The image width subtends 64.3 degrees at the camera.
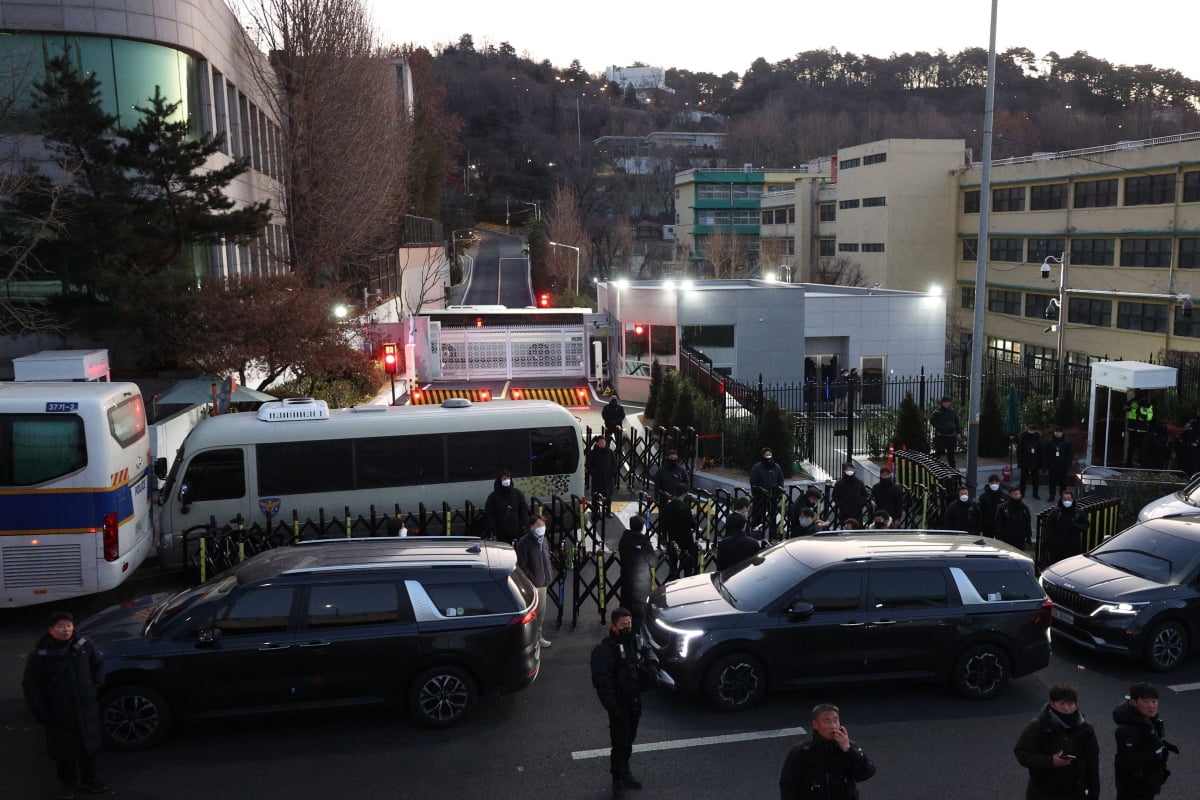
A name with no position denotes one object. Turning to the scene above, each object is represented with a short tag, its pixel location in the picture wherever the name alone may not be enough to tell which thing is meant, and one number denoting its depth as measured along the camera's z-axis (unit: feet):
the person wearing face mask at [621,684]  24.50
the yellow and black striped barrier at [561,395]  109.29
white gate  122.72
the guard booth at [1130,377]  60.29
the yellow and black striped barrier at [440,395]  106.27
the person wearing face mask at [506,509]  43.32
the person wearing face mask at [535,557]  37.14
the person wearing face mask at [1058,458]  57.11
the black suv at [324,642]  27.48
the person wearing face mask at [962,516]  44.06
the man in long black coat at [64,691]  24.07
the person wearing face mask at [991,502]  46.03
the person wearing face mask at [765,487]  49.67
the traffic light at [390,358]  108.37
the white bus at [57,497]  37.91
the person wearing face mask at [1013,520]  43.60
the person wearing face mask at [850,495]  46.93
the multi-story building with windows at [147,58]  72.54
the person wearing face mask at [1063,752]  19.69
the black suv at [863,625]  29.89
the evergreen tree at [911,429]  66.69
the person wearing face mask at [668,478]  48.39
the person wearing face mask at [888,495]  46.78
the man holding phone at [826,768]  18.45
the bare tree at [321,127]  103.40
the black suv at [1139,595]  33.14
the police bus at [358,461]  46.06
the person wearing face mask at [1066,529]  41.88
